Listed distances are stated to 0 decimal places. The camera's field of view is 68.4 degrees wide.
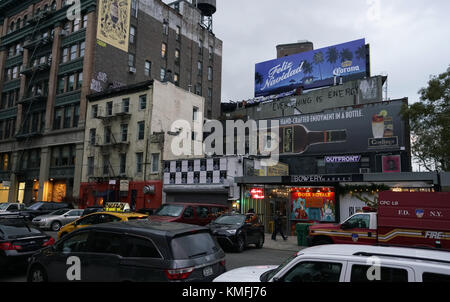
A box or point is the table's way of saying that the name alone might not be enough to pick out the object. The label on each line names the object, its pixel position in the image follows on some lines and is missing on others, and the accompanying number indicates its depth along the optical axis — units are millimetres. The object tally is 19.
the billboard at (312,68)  46094
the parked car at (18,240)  8812
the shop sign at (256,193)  23172
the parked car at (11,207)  24869
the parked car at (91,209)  20578
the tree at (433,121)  19609
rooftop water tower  53969
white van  3730
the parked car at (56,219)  21311
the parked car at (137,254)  5805
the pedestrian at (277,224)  19156
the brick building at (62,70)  36281
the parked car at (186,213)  15076
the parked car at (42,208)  23736
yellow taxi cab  13375
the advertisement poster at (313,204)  21047
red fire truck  10945
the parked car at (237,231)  14180
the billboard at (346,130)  33594
